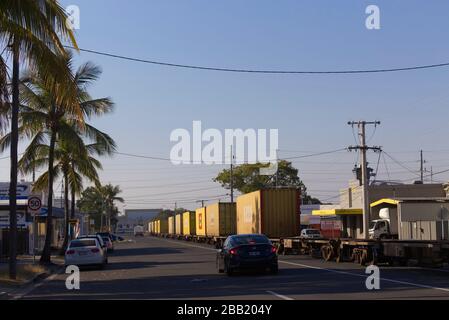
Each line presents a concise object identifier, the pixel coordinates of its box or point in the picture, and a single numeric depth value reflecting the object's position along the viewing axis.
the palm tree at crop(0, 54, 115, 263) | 32.19
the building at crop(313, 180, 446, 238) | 65.44
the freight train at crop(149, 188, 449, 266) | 24.27
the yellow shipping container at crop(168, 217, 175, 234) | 99.14
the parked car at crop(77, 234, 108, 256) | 31.36
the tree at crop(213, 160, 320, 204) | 109.76
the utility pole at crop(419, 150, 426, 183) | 86.96
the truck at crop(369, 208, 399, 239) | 50.62
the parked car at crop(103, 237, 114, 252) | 50.06
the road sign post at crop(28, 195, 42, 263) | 28.92
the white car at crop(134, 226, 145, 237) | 148.18
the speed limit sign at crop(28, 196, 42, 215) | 28.91
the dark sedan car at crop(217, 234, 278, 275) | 23.09
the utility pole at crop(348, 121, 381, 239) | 52.82
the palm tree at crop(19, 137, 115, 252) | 36.91
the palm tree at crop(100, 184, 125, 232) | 133.26
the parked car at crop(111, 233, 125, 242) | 97.56
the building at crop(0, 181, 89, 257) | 42.81
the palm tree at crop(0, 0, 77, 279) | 17.31
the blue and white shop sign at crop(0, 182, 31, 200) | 44.72
